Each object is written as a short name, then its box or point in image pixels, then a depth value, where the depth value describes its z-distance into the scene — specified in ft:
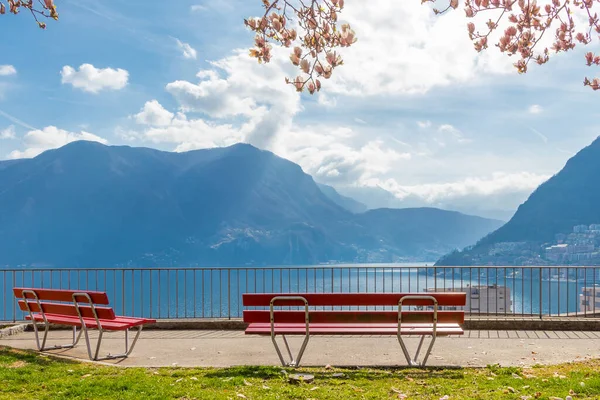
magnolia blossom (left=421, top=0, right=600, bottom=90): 23.57
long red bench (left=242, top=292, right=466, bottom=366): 24.39
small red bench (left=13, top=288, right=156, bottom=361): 27.27
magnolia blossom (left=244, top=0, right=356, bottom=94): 22.49
